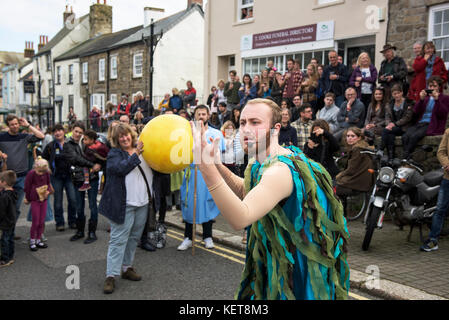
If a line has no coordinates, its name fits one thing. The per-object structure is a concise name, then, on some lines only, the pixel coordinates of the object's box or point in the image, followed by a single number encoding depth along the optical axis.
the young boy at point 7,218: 5.65
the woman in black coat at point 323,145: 7.80
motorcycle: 6.07
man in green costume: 2.15
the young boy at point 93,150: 7.25
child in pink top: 6.54
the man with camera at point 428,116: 7.90
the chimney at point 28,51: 54.56
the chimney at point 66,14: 42.12
